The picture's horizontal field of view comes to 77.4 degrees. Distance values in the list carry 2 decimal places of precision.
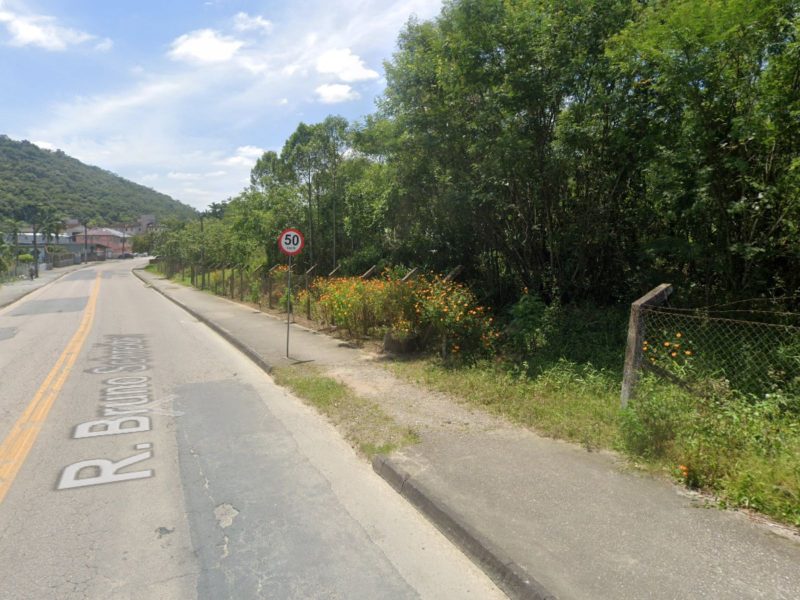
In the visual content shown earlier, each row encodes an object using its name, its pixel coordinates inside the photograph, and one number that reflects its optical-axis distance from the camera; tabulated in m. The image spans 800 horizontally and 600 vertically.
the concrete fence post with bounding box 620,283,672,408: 5.04
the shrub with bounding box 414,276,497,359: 8.52
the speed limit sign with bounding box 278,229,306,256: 10.33
